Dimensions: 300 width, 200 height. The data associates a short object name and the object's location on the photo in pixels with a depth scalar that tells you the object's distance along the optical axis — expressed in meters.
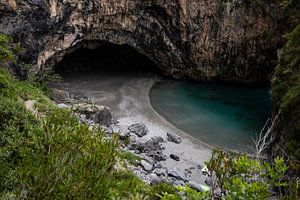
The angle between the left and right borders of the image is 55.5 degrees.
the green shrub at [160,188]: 7.15
